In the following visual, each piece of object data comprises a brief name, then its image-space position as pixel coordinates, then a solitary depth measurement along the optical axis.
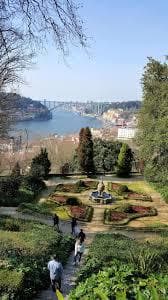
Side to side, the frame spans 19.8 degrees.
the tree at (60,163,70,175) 39.82
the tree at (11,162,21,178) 33.23
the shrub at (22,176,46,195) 32.97
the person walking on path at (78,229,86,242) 19.31
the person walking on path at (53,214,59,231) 24.51
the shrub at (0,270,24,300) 11.07
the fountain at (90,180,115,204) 30.69
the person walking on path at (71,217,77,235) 23.38
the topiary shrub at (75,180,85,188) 34.45
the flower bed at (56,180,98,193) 33.54
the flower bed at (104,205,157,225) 26.72
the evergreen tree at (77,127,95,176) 39.59
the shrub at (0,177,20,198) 31.11
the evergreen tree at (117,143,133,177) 39.72
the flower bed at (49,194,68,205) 30.00
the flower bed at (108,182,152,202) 32.06
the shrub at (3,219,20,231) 21.61
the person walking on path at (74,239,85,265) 17.38
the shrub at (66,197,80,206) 29.77
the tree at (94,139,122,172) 41.62
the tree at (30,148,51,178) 36.44
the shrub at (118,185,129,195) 33.26
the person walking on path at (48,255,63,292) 12.99
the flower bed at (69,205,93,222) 26.94
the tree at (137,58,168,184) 30.33
